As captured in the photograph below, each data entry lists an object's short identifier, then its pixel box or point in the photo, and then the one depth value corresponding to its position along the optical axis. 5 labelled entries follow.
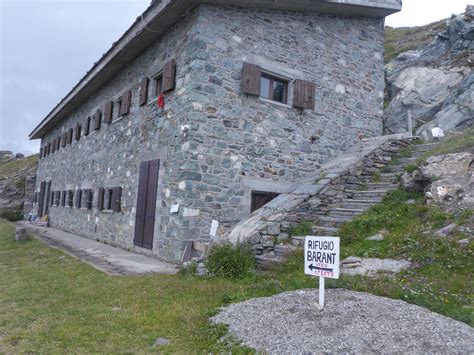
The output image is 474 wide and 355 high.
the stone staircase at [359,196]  7.67
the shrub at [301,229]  7.59
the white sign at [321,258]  4.25
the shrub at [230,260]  6.54
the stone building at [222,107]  8.61
